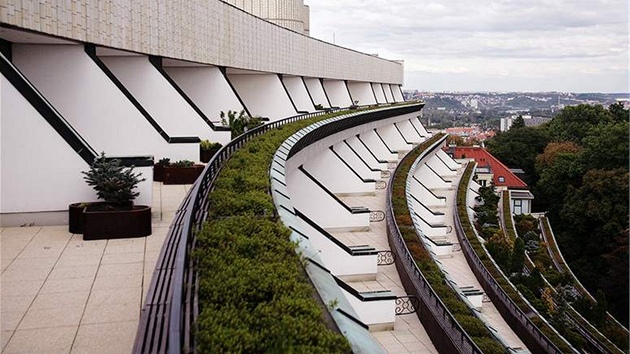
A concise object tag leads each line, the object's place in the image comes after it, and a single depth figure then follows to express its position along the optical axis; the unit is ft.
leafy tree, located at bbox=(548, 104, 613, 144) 216.95
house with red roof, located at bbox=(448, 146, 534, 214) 163.84
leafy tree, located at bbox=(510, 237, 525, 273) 82.16
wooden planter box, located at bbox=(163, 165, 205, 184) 42.06
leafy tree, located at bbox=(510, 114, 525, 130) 266.24
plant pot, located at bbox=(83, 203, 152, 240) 28.12
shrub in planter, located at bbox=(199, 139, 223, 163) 48.06
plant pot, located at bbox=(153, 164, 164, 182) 42.91
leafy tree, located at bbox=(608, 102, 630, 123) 211.16
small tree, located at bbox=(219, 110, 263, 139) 57.06
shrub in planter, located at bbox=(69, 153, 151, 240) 28.31
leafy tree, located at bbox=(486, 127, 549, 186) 218.59
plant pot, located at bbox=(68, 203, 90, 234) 29.22
